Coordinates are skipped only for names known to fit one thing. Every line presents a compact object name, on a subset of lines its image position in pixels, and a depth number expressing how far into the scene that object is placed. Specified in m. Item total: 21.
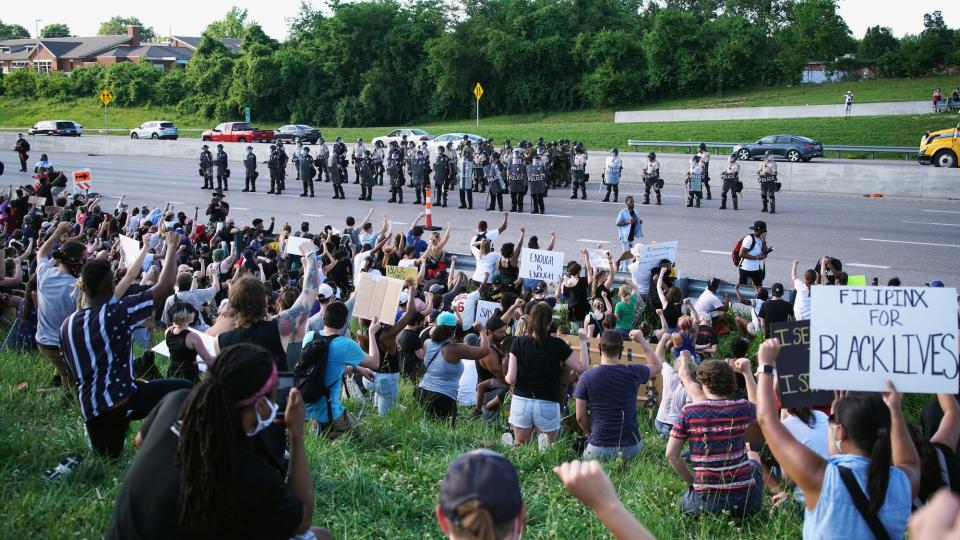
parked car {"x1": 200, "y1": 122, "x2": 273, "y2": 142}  54.38
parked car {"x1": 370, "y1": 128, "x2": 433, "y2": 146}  47.06
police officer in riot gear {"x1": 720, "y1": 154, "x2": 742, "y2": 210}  25.16
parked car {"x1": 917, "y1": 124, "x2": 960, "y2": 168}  30.58
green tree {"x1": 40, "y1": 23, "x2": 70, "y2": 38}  140.12
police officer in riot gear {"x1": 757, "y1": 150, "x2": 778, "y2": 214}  23.95
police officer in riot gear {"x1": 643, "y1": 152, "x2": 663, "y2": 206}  26.69
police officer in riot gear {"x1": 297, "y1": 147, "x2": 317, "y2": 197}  30.30
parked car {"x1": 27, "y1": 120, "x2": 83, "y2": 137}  59.03
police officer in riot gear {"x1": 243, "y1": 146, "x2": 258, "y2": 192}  31.84
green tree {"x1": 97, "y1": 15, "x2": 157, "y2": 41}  171.62
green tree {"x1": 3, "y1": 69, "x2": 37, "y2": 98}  84.19
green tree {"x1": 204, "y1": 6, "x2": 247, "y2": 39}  126.62
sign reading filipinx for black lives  4.40
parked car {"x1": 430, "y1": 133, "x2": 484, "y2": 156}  42.34
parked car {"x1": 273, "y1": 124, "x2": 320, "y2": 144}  53.22
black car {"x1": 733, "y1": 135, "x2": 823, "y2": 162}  36.38
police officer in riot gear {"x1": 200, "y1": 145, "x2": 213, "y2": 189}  32.44
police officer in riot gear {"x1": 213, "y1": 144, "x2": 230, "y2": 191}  32.00
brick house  105.36
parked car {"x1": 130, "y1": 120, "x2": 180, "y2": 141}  57.84
